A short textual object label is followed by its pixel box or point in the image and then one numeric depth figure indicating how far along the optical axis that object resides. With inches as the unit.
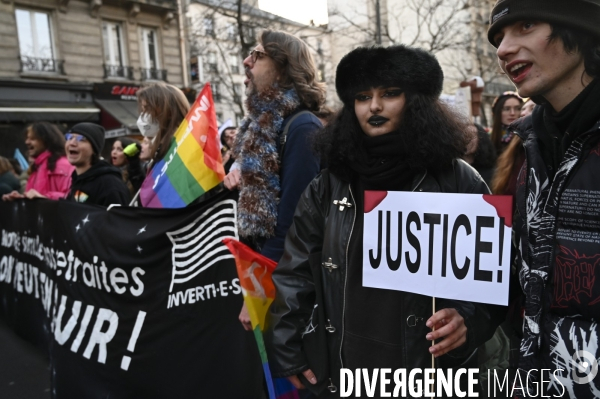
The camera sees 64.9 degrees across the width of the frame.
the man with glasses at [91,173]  156.0
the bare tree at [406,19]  936.1
